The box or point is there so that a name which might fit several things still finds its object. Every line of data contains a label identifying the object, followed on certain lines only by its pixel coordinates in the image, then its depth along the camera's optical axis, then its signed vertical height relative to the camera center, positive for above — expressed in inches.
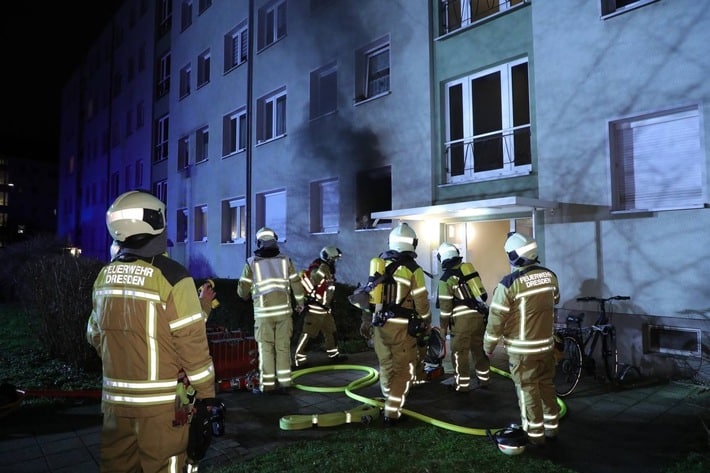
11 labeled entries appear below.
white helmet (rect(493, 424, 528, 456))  160.9 -65.1
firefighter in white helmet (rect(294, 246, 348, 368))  311.7 -33.5
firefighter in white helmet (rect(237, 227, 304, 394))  248.1 -30.2
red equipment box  256.7 -55.8
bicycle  247.0 -54.2
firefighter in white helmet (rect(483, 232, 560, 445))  171.6 -30.6
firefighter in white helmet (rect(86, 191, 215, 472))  104.7 -20.4
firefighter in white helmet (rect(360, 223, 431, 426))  199.0 -26.1
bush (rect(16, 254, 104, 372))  307.3 -34.4
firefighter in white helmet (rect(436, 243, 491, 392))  248.8 -33.9
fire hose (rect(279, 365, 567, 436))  184.2 -67.9
